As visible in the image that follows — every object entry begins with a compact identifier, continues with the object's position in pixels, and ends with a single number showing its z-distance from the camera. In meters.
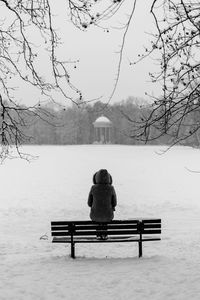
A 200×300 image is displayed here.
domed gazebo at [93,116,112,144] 110.44
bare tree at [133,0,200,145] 6.33
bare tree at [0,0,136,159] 5.89
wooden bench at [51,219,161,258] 9.84
